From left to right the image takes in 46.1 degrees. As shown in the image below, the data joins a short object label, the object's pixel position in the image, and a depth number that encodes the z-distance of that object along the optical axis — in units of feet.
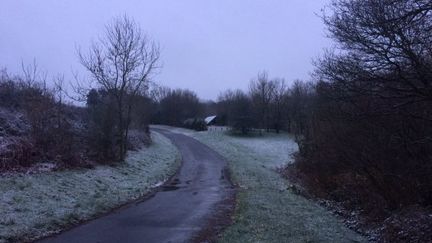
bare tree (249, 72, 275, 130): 288.30
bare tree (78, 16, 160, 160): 106.93
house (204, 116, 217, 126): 340.43
